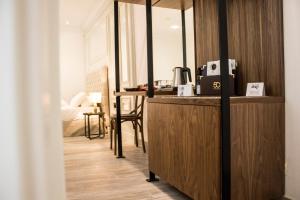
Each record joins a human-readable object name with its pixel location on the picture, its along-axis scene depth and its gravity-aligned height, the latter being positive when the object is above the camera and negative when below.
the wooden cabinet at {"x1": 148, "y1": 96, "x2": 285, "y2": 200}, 1.63 -0.37
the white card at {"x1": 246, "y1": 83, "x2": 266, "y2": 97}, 1.93 +0.00
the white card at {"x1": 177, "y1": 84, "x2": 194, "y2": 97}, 2.22 +0.01
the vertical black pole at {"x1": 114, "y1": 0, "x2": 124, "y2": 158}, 3.47 +0.05
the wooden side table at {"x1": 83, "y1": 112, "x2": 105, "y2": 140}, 5.32 -0.66
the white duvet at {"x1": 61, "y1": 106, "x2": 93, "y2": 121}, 5.44 -0.41
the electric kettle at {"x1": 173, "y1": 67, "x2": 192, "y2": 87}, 2.94 +0.18
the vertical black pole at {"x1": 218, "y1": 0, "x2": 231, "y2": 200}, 1.54 -0.11
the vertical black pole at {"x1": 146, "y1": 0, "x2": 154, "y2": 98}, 2.47 +0.45
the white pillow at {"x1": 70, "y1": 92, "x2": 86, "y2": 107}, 6.75 -0.16
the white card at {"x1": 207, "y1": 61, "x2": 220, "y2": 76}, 2.19 +0.19
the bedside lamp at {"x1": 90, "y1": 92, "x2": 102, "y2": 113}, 6.14 -0.11
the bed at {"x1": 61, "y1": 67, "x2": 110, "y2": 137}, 5.52 -0.32
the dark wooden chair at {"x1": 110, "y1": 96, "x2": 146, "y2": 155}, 3.83 -0.38
